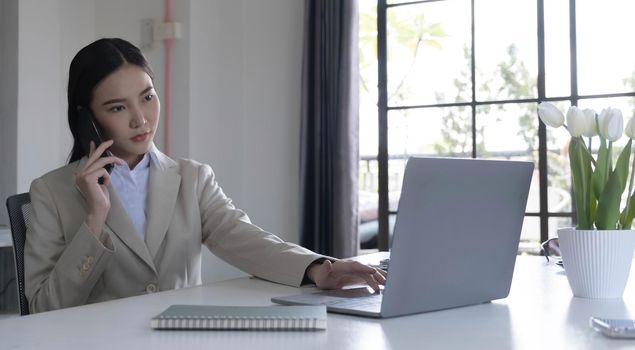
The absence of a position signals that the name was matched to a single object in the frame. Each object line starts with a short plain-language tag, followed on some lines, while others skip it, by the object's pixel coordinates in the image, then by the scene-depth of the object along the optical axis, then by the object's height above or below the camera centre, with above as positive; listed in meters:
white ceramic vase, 1.40 -0.14
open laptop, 1.13 -0.09
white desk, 0.98 -0.20
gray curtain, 4.12 +0.30
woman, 1.63 -0.07
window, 3.84 +0.52
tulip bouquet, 1.40 +0.02
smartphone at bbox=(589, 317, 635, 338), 1.00 -0.19
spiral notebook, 1.04 -0.18
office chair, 1.68 -0.09
